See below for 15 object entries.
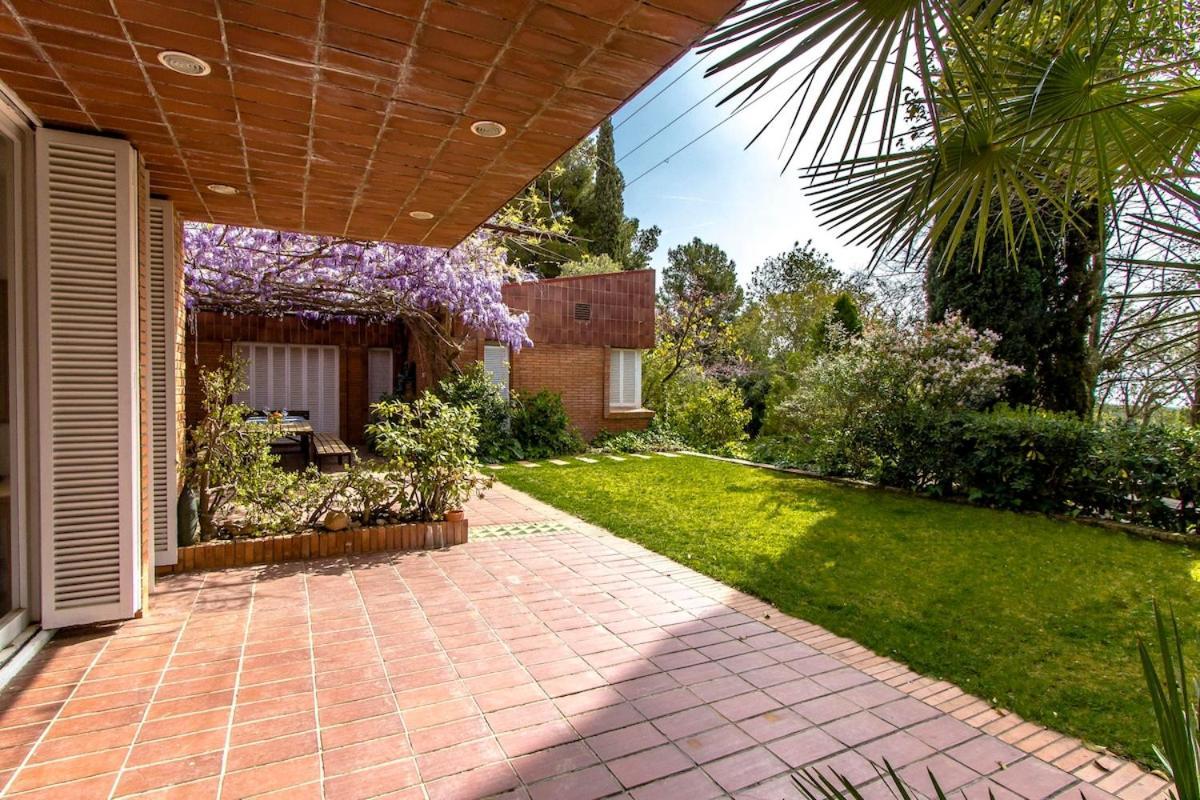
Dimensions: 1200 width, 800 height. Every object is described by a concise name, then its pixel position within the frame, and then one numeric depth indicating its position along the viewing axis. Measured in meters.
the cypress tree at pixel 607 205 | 22.72
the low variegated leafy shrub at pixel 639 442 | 12.57
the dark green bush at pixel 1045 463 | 5.96
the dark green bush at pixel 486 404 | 11.11
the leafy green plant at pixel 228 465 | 4.96
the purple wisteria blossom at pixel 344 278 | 8.21
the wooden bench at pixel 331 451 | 8.67
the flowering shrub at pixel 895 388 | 8.26
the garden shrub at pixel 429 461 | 5.52
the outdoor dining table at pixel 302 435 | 9.81
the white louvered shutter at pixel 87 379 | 3.34
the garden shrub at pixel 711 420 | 13.40
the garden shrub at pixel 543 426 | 11.79
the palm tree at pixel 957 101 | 1.86
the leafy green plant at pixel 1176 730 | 0.87
